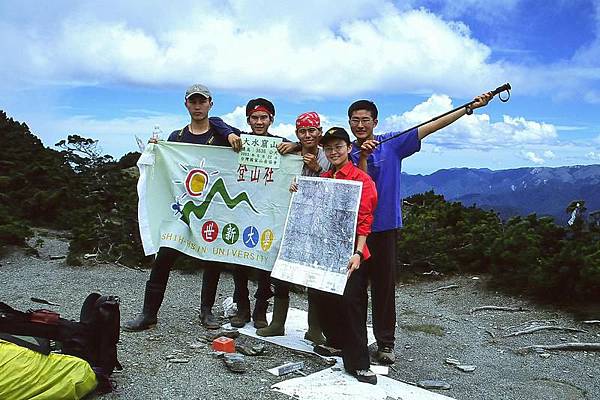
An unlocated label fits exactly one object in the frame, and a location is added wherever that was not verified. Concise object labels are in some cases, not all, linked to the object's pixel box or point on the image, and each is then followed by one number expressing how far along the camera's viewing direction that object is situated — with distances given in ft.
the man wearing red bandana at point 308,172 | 17.07
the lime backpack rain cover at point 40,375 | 11.85
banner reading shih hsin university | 18.90
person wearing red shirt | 15.26
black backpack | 13.12
